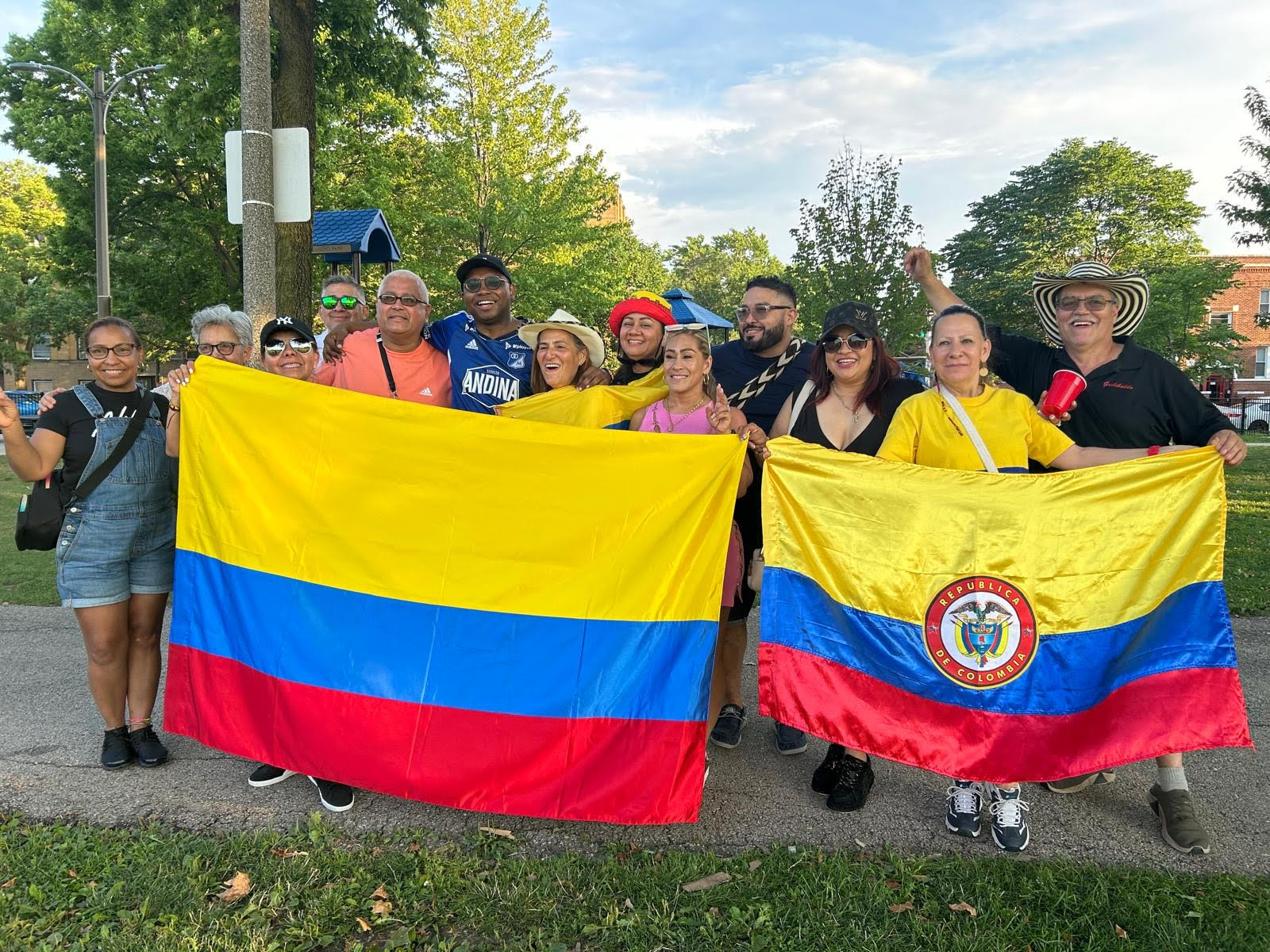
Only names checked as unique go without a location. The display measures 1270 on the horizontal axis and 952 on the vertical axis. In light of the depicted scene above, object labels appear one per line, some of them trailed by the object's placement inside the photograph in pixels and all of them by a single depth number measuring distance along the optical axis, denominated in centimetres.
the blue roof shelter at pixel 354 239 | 1441
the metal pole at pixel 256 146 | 590
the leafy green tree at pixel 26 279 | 3531
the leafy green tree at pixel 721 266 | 7012
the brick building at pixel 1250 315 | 4769
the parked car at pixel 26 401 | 2763
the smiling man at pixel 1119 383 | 357
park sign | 591
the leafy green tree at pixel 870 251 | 1202
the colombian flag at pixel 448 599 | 324
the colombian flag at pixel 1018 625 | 320
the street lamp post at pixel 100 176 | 1518
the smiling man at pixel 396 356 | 420
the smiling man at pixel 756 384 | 412
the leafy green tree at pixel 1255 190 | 1961
